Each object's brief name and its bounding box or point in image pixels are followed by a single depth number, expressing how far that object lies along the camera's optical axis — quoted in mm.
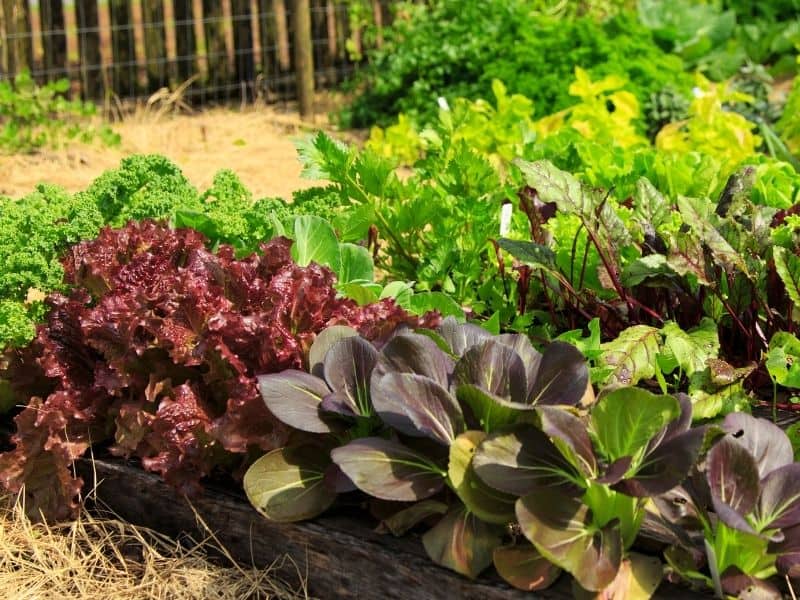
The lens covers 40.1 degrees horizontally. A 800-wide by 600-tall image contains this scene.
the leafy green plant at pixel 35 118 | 6012
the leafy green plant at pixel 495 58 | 5957
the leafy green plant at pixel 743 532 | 2020
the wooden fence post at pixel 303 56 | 6969
